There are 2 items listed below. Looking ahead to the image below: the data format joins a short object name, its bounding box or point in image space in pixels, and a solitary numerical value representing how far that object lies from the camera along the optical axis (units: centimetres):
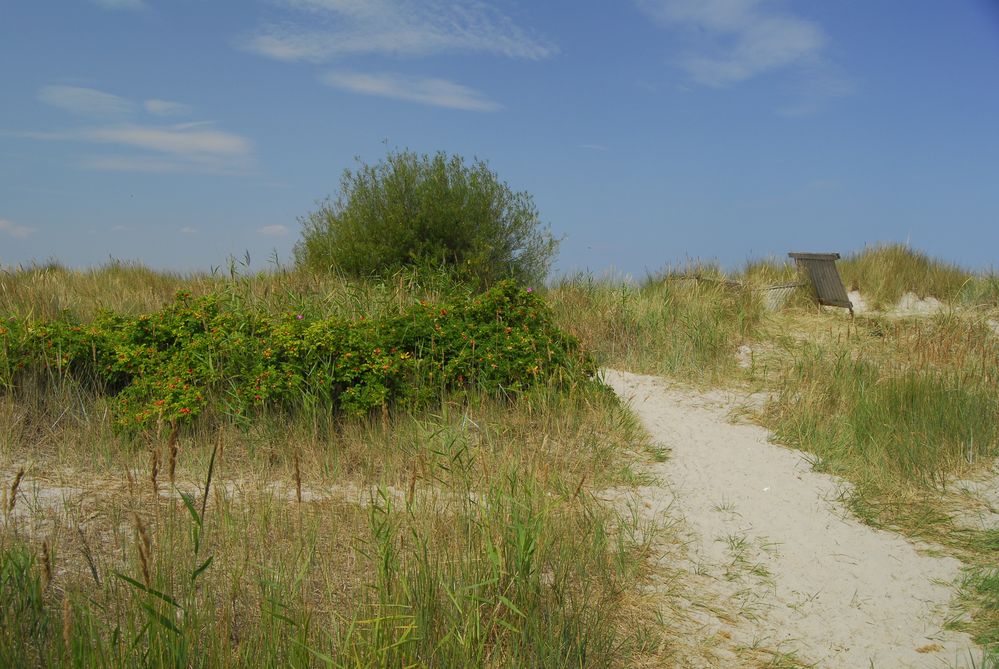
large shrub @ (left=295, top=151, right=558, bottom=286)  1041
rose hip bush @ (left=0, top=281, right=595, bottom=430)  580
